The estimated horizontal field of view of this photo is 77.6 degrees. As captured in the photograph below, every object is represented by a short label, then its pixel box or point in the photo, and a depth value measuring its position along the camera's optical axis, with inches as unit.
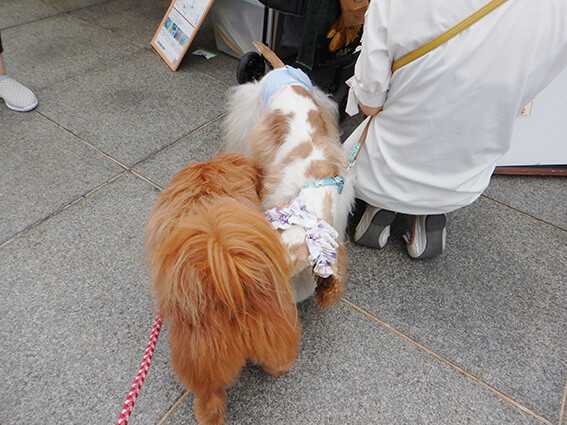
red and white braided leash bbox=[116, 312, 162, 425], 37.4
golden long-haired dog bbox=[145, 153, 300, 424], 35.2
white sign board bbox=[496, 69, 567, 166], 90.0
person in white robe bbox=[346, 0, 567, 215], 46.8
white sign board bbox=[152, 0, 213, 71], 124.1
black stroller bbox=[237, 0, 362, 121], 97.0
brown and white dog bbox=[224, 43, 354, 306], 55.0
